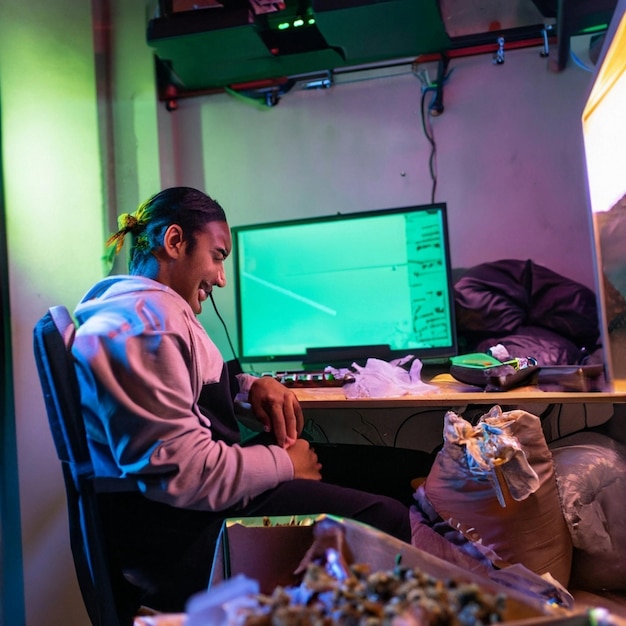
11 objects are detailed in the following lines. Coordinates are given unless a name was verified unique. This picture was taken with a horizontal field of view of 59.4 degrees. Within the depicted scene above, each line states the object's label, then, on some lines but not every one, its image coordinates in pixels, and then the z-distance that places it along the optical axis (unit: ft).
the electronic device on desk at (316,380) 4.88
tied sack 3.69
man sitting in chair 2.59
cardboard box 2.47
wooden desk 3.77
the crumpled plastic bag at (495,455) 3.61
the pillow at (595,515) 3.94
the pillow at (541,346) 5.17
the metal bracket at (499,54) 6.19
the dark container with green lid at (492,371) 4.18
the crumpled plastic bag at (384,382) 4.42
